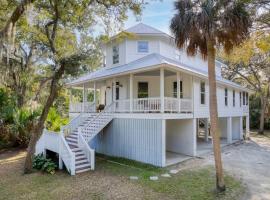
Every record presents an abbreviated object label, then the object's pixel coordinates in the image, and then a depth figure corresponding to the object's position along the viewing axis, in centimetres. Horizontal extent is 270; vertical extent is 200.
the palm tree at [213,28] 723
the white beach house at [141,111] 1116
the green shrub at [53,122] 1592
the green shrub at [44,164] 1051
